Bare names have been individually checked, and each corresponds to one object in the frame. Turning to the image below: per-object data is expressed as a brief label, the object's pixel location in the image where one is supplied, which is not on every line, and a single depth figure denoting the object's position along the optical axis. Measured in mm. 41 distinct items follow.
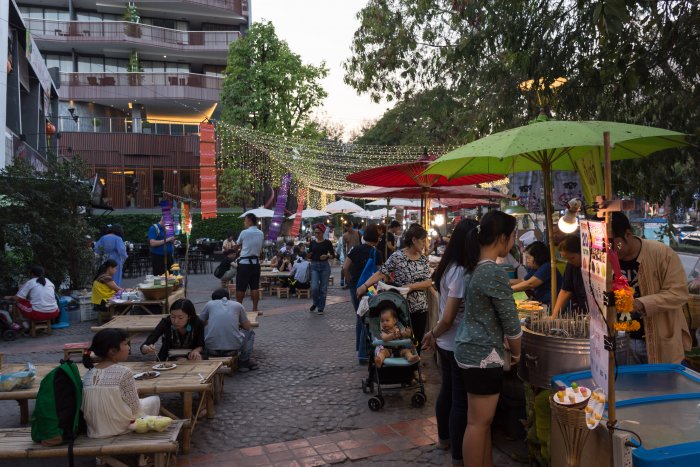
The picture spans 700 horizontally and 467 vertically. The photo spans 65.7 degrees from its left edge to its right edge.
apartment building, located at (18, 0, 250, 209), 31688
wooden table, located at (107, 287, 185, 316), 9867
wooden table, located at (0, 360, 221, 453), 4730
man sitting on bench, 6570
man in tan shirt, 3617
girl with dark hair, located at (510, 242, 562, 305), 6019
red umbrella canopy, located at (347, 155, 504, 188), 7160
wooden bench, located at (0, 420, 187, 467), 3789
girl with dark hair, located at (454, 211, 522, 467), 3322
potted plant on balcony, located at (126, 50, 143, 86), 32875
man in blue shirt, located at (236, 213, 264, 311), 9742
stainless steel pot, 3504
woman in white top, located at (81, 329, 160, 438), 3955
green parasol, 3719
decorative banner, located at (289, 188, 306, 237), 21745
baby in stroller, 5801
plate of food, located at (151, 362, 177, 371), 5328
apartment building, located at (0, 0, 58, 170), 13812
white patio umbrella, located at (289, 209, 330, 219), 22594
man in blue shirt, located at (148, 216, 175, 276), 12072
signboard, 2705
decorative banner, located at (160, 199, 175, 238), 10766
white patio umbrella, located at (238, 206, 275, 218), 21227
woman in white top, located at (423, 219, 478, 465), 3760
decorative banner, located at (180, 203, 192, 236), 8898
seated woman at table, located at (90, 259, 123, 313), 10205
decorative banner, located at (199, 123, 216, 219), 11219
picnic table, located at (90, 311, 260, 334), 7402
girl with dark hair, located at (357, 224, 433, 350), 6207
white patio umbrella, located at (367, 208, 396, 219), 24245
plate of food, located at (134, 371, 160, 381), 4995
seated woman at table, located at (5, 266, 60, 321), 9672
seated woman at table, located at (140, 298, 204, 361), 6148
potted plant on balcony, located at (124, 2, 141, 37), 32469
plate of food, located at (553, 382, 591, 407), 2857
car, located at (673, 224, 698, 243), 27766
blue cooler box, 2334
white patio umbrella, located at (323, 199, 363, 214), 20062
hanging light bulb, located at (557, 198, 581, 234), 5164
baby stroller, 5656
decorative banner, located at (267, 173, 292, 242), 18520
